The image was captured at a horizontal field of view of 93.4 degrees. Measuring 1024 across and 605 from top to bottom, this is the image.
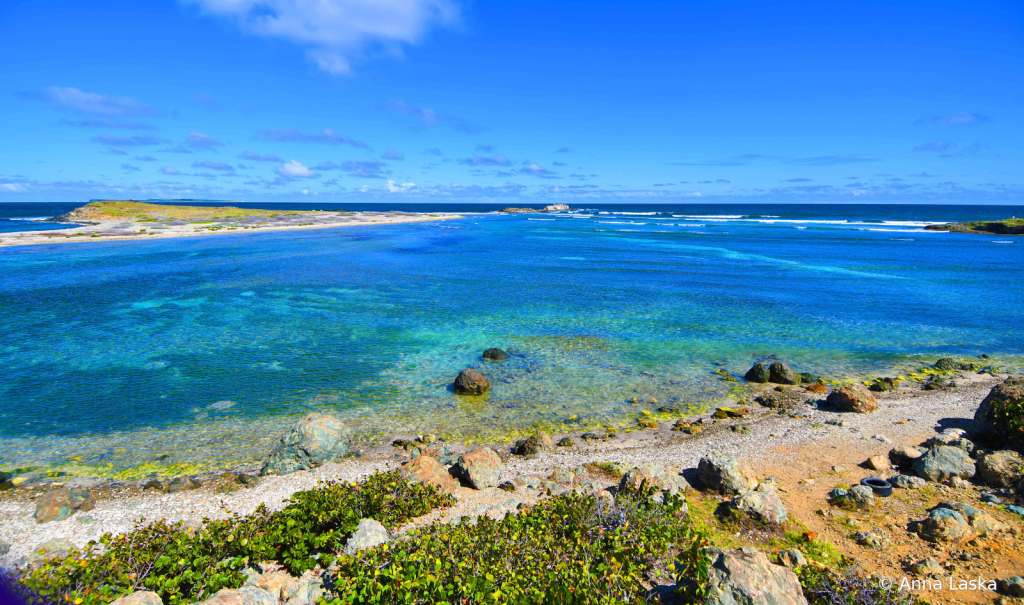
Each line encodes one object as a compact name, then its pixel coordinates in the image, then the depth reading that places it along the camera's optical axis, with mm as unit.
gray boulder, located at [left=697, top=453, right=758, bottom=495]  11969
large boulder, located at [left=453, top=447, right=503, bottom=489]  12734
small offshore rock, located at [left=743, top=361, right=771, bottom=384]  21234
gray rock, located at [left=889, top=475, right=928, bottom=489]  12000
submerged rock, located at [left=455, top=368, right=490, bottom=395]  19844
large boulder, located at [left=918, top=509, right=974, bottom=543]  9609
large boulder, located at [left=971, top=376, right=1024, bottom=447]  13227
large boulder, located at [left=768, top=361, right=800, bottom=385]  21016
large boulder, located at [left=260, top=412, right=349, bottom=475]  13844
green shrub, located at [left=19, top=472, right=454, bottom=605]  7664
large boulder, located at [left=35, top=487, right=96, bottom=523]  11219
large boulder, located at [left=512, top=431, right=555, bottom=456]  15188
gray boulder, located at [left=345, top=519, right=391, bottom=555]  9195
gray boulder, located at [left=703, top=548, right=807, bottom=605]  7324
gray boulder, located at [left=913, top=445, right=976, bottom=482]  12234
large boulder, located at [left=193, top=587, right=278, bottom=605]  7375
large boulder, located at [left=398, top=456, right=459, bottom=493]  12172
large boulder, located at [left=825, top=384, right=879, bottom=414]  17875
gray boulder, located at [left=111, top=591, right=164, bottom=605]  6984
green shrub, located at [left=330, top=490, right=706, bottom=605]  7543
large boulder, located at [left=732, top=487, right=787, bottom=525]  10531
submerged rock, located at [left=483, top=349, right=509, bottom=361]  23938
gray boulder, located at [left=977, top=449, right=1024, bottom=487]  11516
